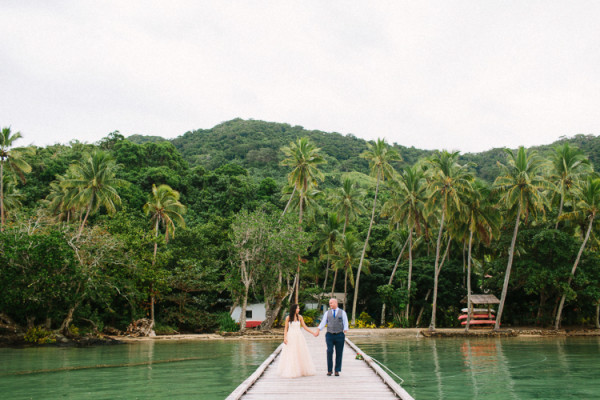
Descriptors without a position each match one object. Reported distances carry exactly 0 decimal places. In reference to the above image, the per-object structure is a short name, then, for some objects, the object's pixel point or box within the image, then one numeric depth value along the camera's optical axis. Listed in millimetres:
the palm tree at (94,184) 31094
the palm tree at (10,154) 32344
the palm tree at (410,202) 36312
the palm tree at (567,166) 32312
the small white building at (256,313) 39938
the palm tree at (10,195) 36397
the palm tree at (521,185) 30219
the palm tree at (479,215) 32719
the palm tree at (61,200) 32844
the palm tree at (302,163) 37594
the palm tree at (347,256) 38312
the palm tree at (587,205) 30531
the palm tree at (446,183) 32062
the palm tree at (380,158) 38312
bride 9234
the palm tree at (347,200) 41781
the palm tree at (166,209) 35844
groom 8844
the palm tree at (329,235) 42162
